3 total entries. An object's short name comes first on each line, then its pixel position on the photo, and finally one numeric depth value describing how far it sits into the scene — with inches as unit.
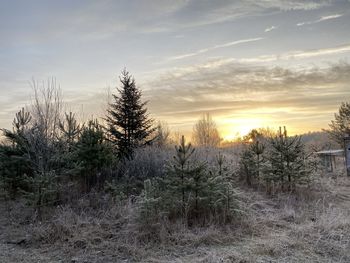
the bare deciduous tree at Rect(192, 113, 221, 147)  1509.6
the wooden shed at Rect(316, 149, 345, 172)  821.5
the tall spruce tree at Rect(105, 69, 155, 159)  650.8
